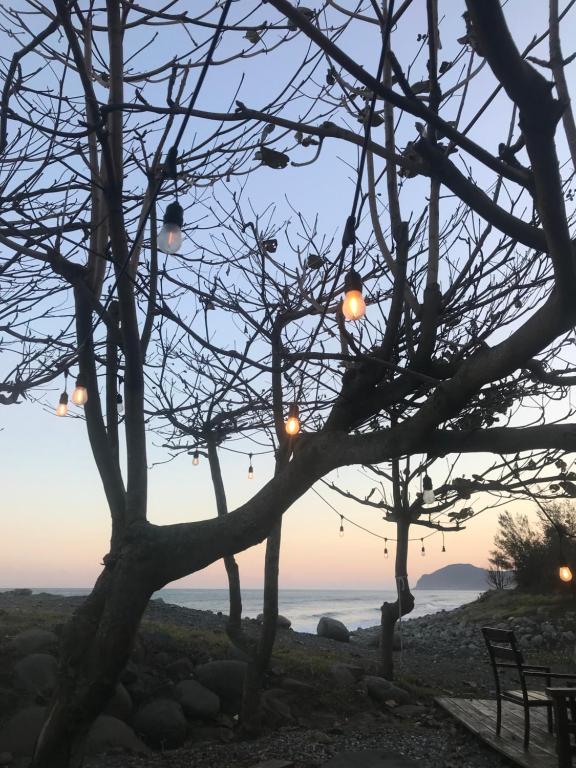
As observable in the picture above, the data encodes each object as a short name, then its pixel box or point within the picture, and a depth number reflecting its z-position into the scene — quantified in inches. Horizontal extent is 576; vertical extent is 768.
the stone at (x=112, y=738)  249.3
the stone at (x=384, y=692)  345.4
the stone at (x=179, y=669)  324.2
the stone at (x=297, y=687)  330.6
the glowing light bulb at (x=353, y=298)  120.0
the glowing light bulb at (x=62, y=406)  242.1
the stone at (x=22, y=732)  236.5
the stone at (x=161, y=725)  268.8
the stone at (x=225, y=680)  312.7
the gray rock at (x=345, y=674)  355.6
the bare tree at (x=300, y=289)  105.7
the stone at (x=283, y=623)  634.2
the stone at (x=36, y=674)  274.5
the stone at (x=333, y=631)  642.8
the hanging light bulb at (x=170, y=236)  121.0
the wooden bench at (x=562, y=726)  206.2
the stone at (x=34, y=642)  307.9
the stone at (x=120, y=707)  276.4
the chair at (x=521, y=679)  236.8
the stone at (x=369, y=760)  232.5
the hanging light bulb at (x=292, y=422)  241.6
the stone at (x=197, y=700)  294.0
